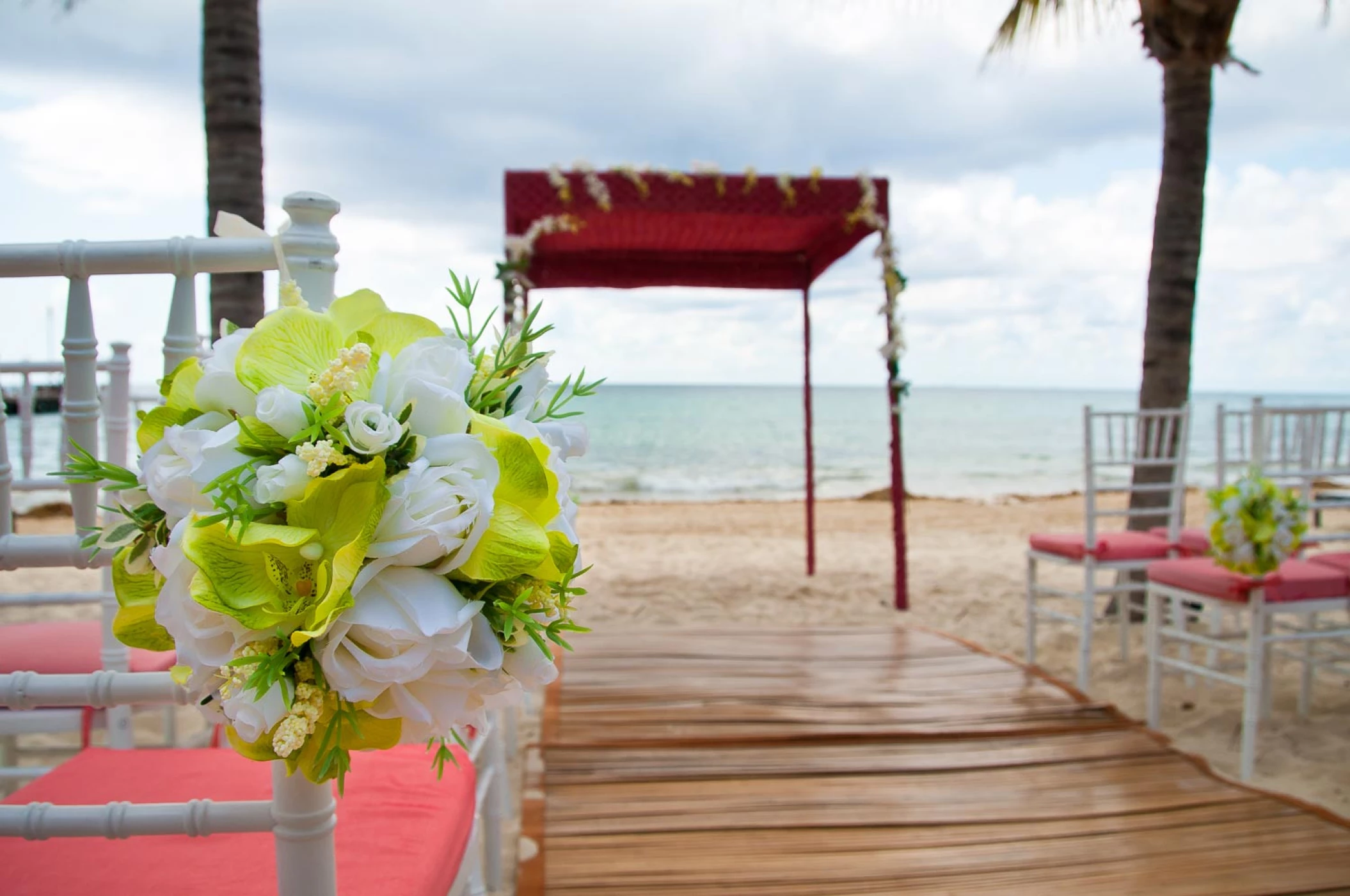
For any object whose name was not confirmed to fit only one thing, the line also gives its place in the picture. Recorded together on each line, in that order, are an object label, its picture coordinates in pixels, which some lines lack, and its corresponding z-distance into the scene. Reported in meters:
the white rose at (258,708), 0.66
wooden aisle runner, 2.15
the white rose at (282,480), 0.67
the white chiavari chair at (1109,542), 3.79
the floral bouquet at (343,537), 0.67
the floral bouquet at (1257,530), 2.96
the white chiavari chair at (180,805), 0.93
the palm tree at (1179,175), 4.61
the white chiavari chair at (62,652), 1.67
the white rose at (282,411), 0.69
